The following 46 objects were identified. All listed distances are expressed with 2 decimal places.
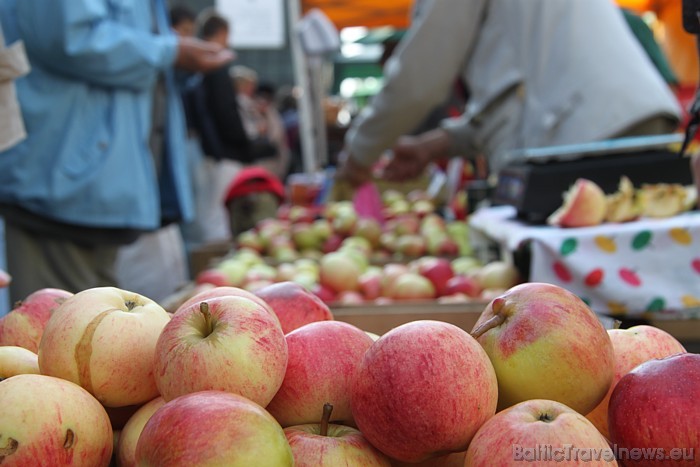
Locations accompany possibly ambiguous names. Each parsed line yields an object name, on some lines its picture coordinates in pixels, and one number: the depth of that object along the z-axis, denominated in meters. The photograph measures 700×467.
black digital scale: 2.23
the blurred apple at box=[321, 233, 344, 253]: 3.38
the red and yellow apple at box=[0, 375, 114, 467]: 0.66
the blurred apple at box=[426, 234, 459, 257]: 3.08
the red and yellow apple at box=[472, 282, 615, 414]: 0.75
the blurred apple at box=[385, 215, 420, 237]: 3.42
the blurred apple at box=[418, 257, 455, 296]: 2.38
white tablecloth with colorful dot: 1.72
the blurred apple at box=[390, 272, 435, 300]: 2.29
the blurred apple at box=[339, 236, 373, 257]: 3.08
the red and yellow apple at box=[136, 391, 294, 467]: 0.61
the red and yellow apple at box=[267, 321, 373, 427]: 0.78
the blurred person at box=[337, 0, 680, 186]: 2.66
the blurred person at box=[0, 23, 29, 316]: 1.90
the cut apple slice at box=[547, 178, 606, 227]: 1.99
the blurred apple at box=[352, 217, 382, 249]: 3.41
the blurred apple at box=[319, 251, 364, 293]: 2.47
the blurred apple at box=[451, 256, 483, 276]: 2.59
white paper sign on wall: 5.25
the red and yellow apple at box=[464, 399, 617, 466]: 0.61
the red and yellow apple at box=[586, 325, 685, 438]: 0.83
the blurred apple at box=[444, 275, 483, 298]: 2.25
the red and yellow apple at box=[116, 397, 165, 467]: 0.76
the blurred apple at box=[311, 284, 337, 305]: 2.35
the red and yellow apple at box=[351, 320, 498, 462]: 0.68
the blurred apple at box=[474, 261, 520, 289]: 2.20
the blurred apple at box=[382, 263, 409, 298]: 2.42
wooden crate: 1.70
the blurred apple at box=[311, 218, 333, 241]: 3.53
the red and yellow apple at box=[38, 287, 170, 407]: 0.78
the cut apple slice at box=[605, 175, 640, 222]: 2.03
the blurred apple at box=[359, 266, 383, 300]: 2.45
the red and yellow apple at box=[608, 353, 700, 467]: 0.67
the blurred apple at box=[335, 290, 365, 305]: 2.32
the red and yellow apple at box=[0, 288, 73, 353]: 0.95
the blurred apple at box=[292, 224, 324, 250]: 3.48
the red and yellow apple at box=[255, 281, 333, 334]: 0.96
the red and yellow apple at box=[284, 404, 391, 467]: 0.68
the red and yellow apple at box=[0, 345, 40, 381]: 0.83
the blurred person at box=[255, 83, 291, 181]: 7.64
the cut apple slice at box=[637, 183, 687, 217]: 2.01
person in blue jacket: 2.38
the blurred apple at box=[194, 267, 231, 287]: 2.40
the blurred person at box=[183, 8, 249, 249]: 5.08
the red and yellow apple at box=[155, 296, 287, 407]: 0.71
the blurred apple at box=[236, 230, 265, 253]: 3.36
